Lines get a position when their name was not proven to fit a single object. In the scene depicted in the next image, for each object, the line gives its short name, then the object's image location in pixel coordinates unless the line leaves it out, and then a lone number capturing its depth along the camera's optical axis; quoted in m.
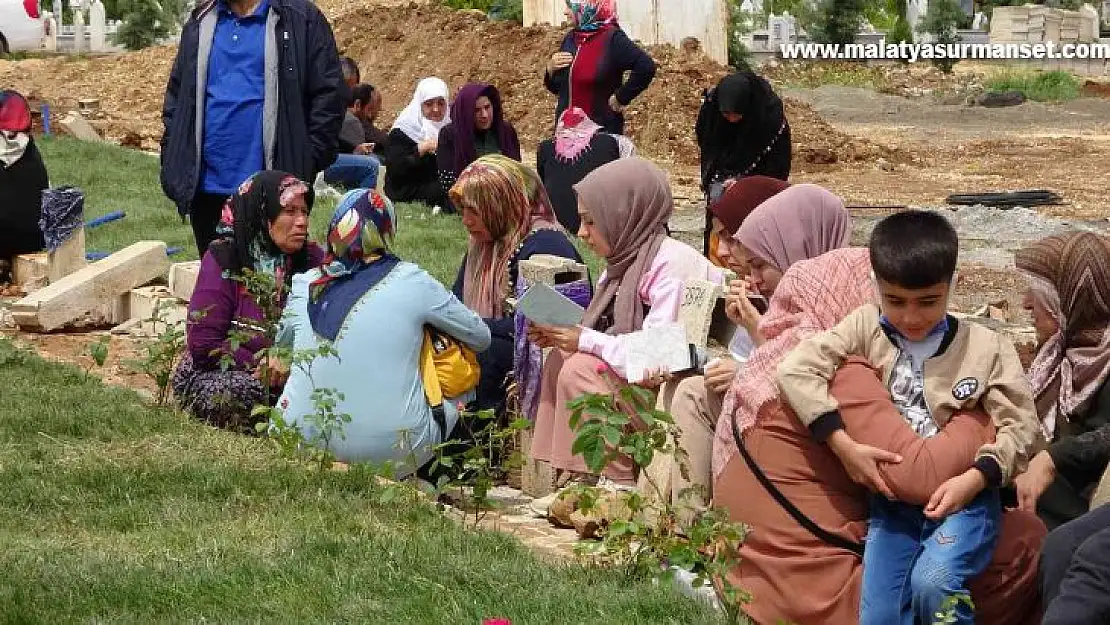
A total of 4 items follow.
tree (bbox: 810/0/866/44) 41.94
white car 38.31
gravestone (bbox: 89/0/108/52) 44.03
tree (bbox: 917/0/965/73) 42.09
